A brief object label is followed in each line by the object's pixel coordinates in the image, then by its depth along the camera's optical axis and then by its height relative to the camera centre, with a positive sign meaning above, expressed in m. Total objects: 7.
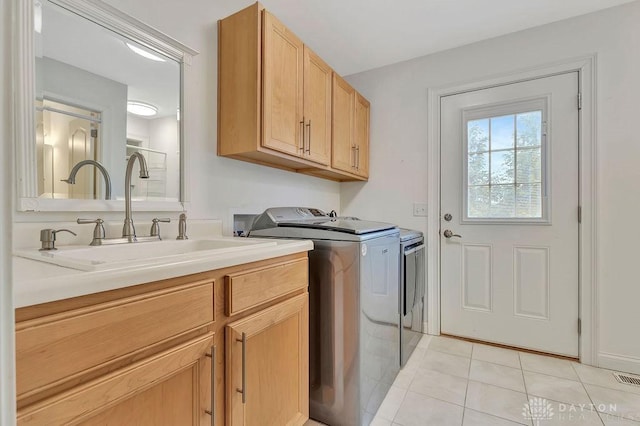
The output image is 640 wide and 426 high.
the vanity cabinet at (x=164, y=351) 0.55 -0.34
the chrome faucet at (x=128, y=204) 1.18 +0.03
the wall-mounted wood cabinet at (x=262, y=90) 1.50 +0.66
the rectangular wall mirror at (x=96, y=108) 1.01 +0.42
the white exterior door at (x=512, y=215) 2.09 -0.03
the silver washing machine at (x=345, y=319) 1.39 -0.53
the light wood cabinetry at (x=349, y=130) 2.23 +0.68
